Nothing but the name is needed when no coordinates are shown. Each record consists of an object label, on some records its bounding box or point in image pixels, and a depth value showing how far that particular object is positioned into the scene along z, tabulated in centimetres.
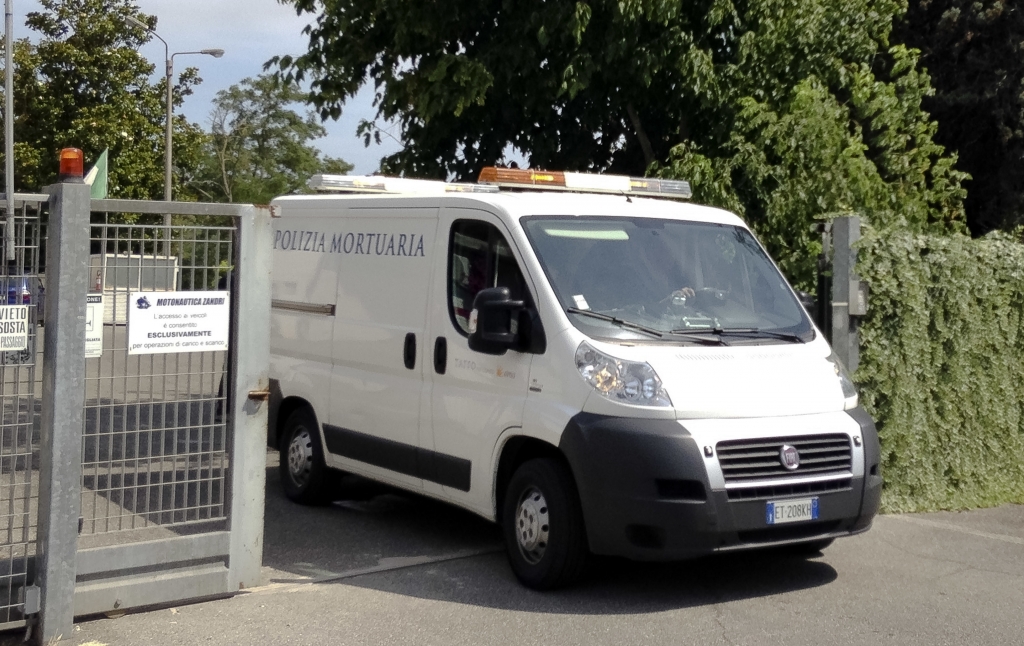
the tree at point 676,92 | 1245
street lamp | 3228
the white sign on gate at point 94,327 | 575
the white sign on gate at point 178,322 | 588
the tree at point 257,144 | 5409
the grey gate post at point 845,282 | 890
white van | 624
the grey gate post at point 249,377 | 628
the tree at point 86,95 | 3350
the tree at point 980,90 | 2056
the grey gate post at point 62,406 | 554
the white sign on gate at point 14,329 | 540
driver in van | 709
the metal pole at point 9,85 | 2481
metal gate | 557
